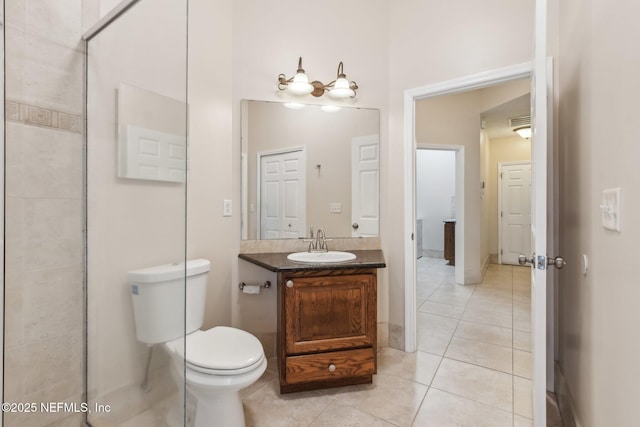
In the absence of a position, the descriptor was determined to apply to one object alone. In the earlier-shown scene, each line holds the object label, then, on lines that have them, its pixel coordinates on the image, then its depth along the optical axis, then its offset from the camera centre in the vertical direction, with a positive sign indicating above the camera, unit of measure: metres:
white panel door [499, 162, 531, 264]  5.59 +0.03
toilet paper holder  2.25 -0.51
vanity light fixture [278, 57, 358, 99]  2.26 +0.93
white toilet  1.21 -0.66
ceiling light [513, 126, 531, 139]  4.65 +1.22
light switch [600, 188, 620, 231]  0.87 +0.01
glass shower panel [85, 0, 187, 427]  1.22 +0.02
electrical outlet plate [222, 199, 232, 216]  2.19 +0.03
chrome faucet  2.33 -0.22
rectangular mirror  2.29 +0.32
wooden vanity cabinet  1.79 -0.67
